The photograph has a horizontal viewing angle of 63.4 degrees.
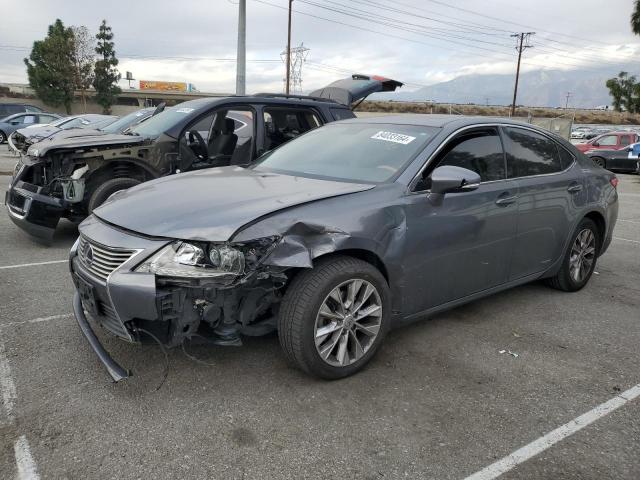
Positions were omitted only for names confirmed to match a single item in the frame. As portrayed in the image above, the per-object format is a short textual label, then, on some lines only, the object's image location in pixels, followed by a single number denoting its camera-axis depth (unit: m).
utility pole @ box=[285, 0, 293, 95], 37.44
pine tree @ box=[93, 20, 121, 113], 50.69
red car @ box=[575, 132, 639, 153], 19.58
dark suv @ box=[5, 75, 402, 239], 5.81
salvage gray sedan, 2.78
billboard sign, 92.00
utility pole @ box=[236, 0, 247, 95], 17.30
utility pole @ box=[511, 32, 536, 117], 56.48
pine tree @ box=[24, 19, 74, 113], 47.28
